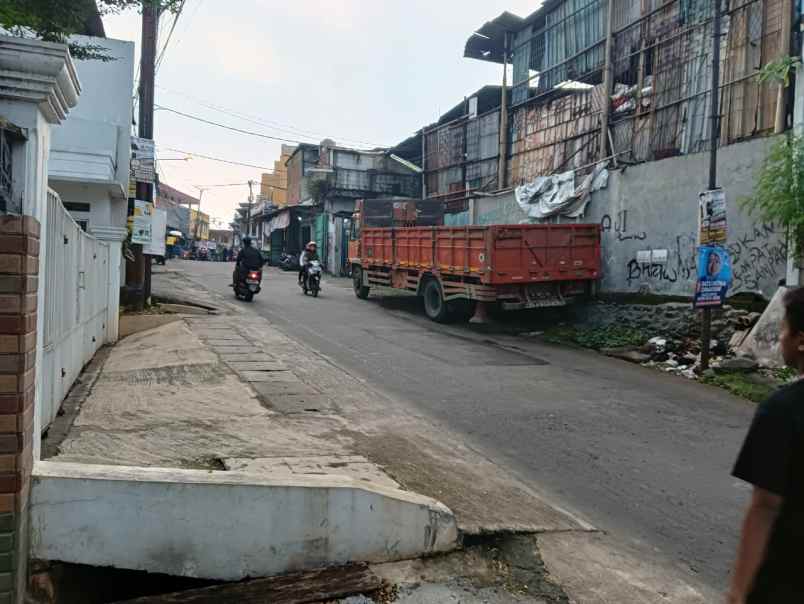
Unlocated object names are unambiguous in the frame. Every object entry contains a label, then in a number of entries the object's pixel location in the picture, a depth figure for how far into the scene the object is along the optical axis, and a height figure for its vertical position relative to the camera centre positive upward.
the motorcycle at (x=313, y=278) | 18.83 -0.47
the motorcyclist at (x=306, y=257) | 19.09 +0.09
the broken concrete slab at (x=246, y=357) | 8.89 -1.30
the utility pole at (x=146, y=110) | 12.81 +2.75
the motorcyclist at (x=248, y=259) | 16.58 -0.01
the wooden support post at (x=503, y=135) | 20.83 +3.99
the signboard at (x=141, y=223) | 12.55 +0.56
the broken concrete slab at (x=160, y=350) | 8.59 -1.29
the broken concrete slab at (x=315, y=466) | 4.53 -1.41
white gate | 5.26 -0.48
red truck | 13.11 +0.06
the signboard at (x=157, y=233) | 12.96 +0.42
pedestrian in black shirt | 1.80 -0.60
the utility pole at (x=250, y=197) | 59.06 +5.28
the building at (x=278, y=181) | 58.49 +6.90
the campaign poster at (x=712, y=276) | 10.04 +0.00
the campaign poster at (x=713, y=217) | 9.88 +0.85
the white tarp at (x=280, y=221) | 38.58 +2.18
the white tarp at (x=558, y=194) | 15.70 +1.86
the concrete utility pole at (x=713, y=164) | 10.05 +1.66
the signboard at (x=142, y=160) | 12.84 +1.74
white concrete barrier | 3.50 -1.38
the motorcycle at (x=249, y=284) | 16.53 -0.61
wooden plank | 3.39 -1.65
